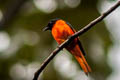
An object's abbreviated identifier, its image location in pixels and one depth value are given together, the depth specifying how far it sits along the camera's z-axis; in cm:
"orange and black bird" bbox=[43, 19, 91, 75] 1022
